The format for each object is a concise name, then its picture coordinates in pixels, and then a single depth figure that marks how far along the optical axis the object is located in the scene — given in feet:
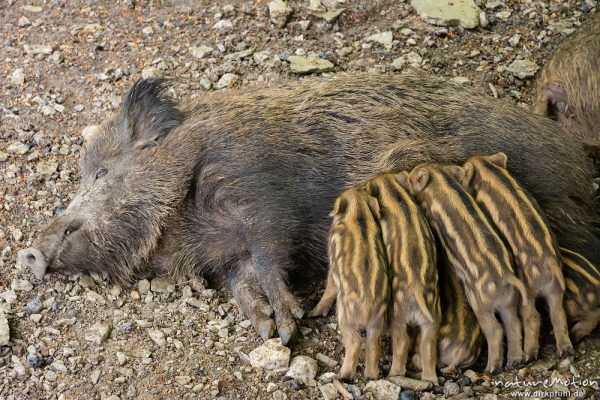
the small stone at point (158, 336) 27.02
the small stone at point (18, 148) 35.17
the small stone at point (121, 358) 26.12
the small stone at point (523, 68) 38.83
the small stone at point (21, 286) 29.60
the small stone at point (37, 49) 40.70
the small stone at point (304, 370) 25.05
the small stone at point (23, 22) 42.70
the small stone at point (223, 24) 41.32
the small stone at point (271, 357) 25.62
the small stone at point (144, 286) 30.30
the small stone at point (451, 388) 23.93
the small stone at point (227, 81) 37.83
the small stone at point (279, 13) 41.36
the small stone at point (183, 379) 25.18
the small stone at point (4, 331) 26.84
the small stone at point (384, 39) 39.86
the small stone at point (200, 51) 39.86
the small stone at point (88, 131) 35.86
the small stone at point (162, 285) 30.27
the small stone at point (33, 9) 43.75
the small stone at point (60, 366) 25.94
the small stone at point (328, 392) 24.18
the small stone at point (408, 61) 38.81
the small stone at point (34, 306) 28.53
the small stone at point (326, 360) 26.02
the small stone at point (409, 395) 23.67
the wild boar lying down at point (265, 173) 29.07
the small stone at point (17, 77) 38.73
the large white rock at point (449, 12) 40.81
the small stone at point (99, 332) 27.20
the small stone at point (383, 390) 23.77
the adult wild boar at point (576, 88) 33.86
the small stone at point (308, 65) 38.45
